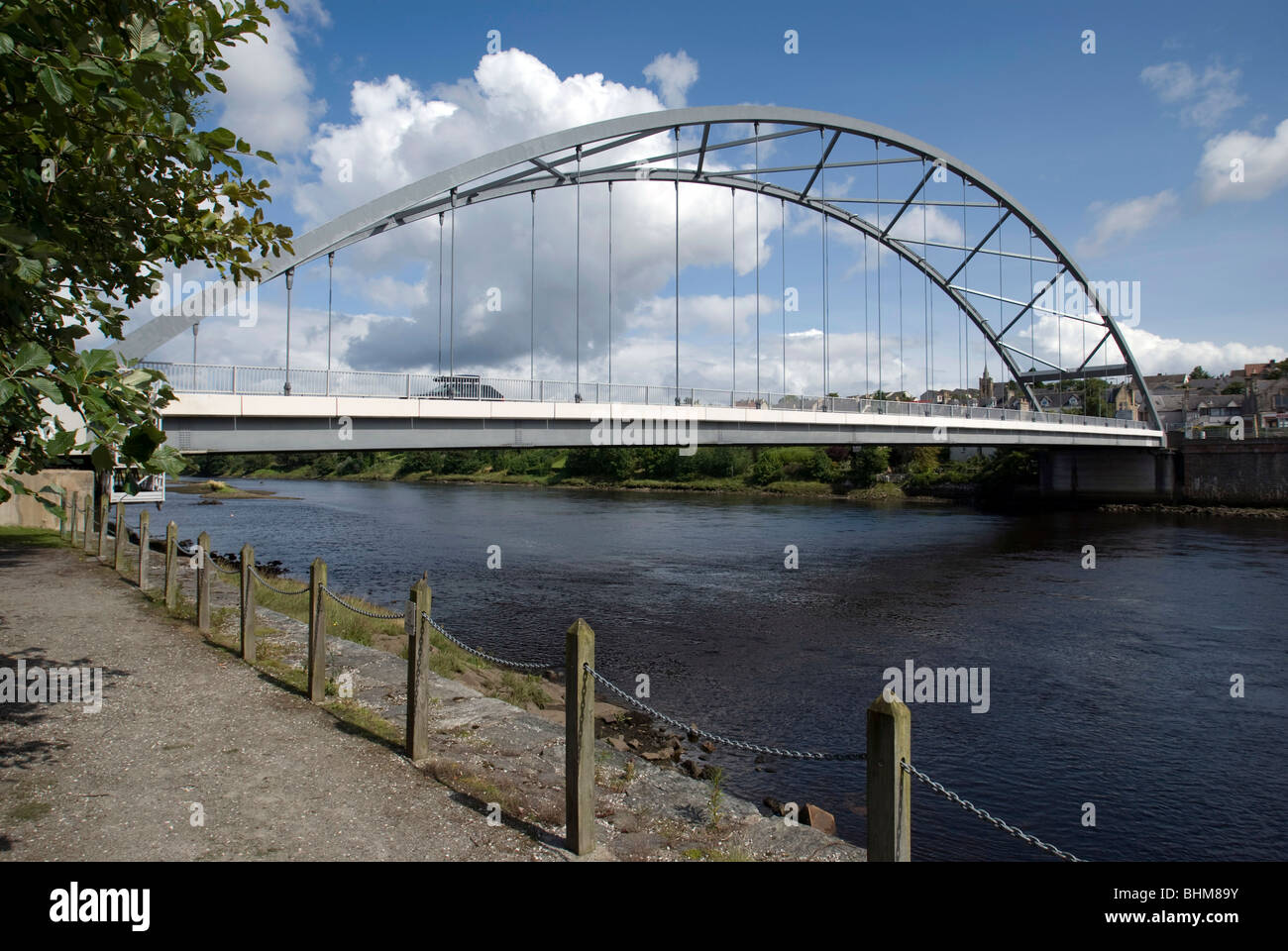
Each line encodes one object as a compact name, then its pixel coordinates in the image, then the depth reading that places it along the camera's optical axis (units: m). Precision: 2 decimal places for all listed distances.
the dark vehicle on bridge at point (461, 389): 18.23
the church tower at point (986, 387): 113.70
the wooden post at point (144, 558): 14.08
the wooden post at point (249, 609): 9.12
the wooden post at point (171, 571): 12.25
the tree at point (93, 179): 3.77
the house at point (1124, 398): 86.75
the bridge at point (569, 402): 15.59
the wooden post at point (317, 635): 7.98
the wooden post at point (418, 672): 6.59
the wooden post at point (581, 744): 5.17
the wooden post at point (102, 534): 17.95
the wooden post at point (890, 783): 3.87
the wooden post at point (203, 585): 10.88
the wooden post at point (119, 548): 16.12
